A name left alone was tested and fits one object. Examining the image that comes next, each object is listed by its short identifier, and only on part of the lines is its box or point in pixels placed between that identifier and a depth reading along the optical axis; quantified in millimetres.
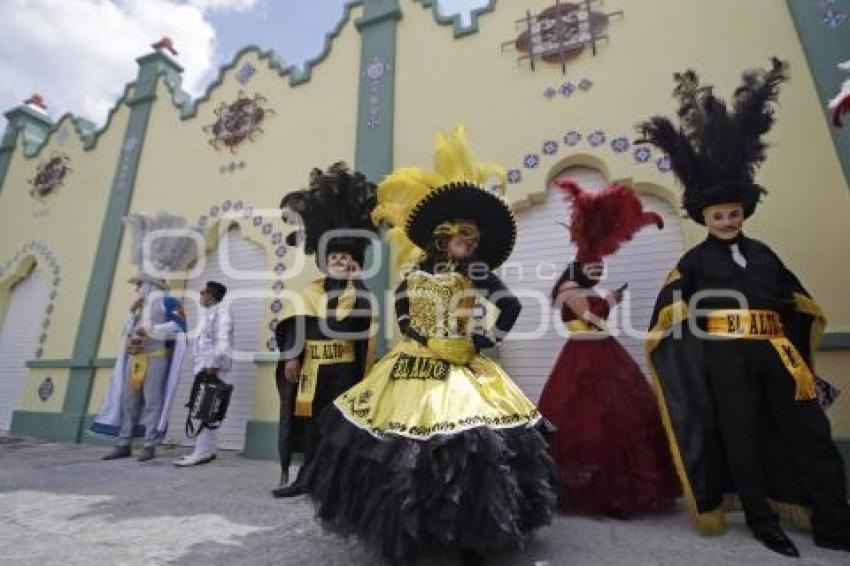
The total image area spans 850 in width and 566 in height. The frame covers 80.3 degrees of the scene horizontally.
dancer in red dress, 3244
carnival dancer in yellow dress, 2156
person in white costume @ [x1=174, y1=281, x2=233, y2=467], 5504
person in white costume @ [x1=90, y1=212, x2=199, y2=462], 5984
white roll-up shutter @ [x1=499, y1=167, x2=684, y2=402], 4688
